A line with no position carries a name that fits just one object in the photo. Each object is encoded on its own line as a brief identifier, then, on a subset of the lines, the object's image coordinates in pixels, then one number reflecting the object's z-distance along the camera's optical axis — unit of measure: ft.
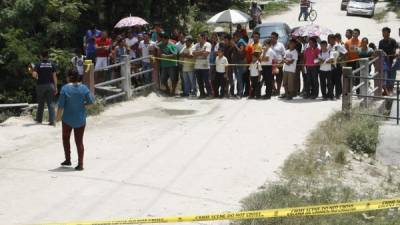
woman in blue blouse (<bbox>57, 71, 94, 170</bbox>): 33.83
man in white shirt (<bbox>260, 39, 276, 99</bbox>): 56.18
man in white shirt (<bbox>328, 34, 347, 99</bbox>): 54.28
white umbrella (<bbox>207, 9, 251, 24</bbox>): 78.79
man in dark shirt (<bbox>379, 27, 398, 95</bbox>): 56.24
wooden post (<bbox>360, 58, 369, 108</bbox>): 51.72
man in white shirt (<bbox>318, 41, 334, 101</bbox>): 54.08
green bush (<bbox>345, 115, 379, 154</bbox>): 41.39
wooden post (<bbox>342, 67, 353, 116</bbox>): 46.96
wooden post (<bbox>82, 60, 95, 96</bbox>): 50.31
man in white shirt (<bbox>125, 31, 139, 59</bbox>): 62.34
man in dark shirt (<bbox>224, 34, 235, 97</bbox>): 57.62
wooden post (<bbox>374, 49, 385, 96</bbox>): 54.65
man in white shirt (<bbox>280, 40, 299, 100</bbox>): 55.52
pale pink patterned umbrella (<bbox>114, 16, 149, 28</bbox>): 67.51
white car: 147.64
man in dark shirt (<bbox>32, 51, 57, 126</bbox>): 46.03
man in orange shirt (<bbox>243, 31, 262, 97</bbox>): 56.90
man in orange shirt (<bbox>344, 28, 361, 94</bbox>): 55.28
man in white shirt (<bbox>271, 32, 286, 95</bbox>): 56.54
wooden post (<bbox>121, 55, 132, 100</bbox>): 56.80
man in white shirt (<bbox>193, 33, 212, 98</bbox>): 57.98
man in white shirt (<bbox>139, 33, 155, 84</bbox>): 60.90
